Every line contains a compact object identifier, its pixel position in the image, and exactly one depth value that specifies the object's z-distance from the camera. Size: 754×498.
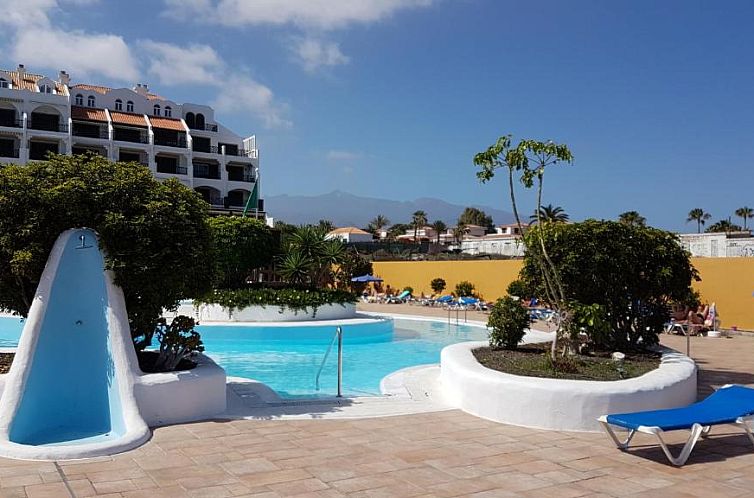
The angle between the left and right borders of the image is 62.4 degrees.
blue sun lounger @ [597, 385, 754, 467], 5.92
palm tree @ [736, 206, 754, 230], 68.44
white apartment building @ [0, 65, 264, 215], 54.62
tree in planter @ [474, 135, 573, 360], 9.62
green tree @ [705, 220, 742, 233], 59.70
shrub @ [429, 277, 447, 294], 31.91
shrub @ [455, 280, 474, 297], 29.86
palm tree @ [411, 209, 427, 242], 84.12
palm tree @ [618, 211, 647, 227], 54.26
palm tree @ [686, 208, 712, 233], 75.12
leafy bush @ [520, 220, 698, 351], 10.76
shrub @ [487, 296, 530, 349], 10.71
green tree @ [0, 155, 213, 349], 7.70
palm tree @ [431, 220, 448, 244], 84.25
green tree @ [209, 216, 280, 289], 20.42
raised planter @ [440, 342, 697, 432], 7.30
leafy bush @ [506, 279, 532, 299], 11.88
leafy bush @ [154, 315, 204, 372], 8.17
